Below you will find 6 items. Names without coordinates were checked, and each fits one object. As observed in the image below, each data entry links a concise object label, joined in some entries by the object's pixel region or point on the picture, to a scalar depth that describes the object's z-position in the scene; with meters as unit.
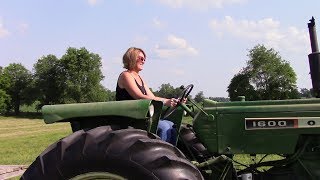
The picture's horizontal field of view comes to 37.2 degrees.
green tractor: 3.96
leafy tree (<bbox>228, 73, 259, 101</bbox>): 68.19
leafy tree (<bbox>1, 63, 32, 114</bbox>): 86.74
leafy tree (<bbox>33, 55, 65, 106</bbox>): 84.50
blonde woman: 5.03
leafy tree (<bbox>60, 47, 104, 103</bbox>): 83.25
